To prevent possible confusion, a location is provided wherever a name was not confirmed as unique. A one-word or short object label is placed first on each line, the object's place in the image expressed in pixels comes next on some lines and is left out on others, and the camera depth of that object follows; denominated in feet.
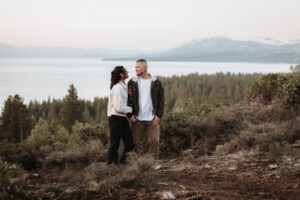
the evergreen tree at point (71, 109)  223.92
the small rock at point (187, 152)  22.89
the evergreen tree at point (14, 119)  177.47
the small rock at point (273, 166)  16.49
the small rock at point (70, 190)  13.13
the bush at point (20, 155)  21.45
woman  17.10
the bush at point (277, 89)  28.51
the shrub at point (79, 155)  21.04
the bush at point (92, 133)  30.14
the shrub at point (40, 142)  25.92
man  18.12
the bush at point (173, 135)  25.66
